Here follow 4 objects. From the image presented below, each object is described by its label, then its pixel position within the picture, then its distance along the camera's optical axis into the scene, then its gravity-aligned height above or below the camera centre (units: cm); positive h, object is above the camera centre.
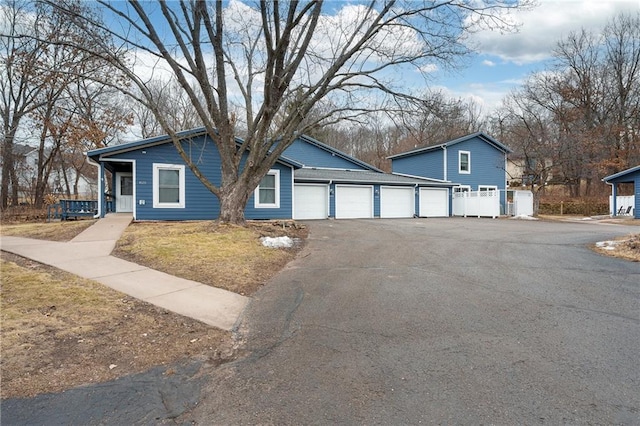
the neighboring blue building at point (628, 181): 2366 +166
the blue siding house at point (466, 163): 2792 +356
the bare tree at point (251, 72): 1086 +440
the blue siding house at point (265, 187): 1489 +113
